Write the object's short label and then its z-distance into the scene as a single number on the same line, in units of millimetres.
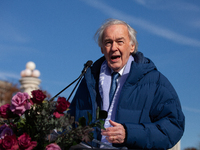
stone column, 29031
